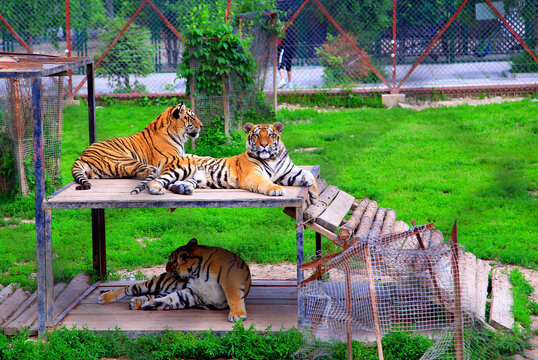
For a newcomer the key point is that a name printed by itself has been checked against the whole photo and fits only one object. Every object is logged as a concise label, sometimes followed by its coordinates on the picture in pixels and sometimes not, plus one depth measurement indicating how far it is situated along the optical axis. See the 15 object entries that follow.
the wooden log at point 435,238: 10.62
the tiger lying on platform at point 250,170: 10.16
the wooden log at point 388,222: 10.67
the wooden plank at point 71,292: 10.36
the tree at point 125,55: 26.50
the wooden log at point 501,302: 9.26
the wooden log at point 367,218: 9.97
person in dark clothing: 27.41
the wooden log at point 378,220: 10.47
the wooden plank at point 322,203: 9.45
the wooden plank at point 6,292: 10.80
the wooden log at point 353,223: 9.25
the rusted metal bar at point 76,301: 9.85
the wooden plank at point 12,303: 10.13
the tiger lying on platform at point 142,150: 11.12
